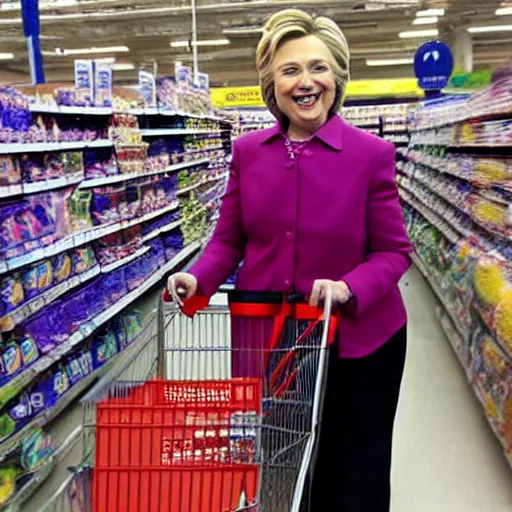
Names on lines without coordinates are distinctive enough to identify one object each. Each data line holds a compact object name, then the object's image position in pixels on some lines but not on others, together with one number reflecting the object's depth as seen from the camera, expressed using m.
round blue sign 9.62
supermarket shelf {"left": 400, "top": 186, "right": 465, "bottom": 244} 5.41
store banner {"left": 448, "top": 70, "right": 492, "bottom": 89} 8.46
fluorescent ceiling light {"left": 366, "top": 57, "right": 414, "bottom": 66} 22.48
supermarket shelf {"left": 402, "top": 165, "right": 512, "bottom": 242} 3.51
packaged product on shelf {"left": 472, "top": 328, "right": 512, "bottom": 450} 3.14
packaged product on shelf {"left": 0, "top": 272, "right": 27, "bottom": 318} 3.13
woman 1.77
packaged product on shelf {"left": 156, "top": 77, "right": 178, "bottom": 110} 6.48
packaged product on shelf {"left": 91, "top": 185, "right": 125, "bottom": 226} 4.50
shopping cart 1.32
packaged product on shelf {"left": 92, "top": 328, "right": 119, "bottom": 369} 4.44
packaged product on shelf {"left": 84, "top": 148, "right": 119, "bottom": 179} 4.59
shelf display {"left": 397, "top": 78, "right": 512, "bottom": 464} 3.30
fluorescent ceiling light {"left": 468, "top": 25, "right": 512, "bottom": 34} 17.45
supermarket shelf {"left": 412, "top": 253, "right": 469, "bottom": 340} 4.51
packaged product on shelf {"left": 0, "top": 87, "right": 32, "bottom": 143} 3.14
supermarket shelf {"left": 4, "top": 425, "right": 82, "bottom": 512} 2.90
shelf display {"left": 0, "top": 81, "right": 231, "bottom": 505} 3.18
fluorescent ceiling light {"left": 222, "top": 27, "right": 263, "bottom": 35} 15.52
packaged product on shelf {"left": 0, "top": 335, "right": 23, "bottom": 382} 3.07
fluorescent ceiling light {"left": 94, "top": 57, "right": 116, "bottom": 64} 20.94
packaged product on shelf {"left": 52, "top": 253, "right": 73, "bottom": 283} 3.74
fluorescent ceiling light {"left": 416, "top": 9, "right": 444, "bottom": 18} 15.14
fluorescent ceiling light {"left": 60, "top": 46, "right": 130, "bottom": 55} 19.33
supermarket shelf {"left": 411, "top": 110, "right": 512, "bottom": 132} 4.04
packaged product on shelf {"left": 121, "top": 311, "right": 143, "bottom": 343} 5.03
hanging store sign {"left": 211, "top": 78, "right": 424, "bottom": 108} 13.80
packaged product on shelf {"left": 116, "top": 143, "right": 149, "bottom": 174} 4.98
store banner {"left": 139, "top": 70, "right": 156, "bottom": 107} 5.82
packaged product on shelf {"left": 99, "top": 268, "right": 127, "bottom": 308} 4.57
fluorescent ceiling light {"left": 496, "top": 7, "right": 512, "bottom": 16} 15.09
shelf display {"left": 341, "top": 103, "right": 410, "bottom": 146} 11.48
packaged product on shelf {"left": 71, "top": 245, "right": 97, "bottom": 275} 4.05
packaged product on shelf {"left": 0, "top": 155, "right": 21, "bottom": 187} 3.14
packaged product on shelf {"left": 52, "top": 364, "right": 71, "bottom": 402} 3.73
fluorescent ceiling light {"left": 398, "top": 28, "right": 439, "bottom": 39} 17.81
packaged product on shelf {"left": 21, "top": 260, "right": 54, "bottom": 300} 3.37
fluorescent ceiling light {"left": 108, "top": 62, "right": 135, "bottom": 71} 22.34
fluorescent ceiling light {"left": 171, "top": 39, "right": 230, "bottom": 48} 18.05
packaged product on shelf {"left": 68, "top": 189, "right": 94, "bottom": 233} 4.09
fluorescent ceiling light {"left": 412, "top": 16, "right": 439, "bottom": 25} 16.29
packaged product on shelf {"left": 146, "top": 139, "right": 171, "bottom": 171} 6.03
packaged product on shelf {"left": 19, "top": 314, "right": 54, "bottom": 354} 3.43
